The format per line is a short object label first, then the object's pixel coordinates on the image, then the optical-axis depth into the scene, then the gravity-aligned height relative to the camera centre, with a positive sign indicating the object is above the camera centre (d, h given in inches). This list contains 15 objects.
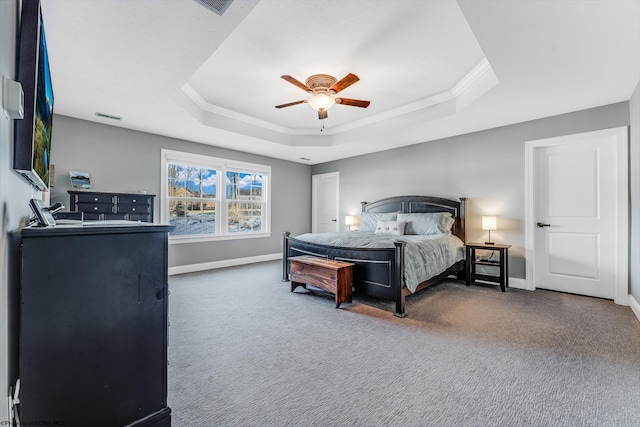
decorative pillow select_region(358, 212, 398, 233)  206.1 -2.6
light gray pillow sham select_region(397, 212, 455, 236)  177.9 -4.8
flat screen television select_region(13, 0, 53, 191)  44.0 +21.3
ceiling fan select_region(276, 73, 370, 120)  117.9 +54.3
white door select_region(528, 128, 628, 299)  137.0 +1.3
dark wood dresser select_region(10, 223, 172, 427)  41.5 -18.0
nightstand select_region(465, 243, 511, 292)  158.2 -27.7
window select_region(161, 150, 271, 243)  199.2 +14.0
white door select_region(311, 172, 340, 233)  274.7 +12.4
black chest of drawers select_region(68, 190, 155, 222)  141.8 +5.1
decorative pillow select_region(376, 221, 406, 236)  184.5 -8.1
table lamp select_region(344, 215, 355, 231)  245.9 -4.2
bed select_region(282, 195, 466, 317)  122.0 -19.0
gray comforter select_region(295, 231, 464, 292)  127.5 -16.3
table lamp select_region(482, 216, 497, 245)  163.2 -4.3
